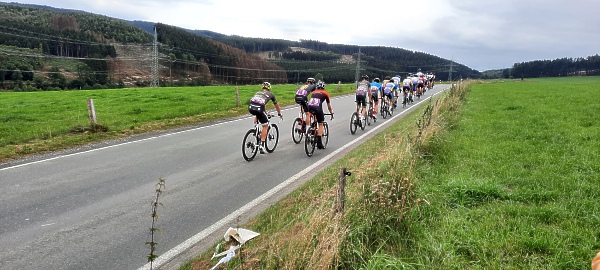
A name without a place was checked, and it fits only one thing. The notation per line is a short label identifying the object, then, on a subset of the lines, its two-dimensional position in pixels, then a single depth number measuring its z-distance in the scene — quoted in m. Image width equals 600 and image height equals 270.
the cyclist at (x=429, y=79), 42.71
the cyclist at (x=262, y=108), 8.84
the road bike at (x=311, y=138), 9.23
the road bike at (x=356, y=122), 12.83
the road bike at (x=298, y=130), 10.39
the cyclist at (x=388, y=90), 18.11
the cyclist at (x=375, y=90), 15.34
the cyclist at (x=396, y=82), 20.86
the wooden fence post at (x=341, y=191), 3.57
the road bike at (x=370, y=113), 15.26
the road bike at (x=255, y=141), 8.49
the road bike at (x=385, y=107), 17.67
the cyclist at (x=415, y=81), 28.19
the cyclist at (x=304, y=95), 10.77
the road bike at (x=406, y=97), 23.81
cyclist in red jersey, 9.77
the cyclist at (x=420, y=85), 30.12
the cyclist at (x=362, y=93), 13.58
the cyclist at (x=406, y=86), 23.66
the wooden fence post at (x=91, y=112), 11.38
